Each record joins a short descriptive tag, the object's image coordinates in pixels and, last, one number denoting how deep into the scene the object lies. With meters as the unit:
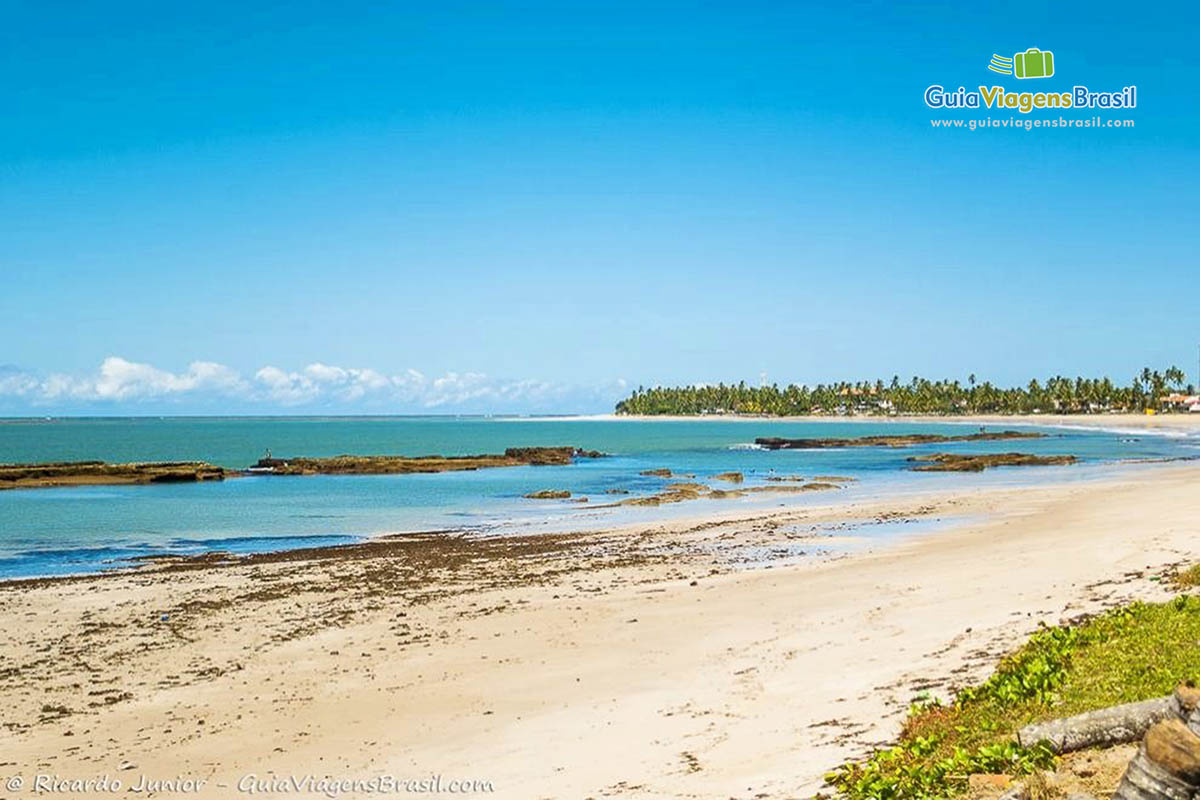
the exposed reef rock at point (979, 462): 65.50
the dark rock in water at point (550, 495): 50.06
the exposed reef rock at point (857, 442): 110.31
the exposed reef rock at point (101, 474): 64.31
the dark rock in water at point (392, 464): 77.06
